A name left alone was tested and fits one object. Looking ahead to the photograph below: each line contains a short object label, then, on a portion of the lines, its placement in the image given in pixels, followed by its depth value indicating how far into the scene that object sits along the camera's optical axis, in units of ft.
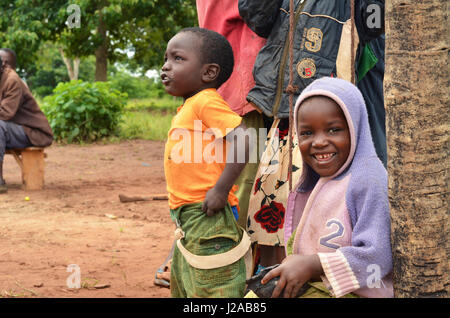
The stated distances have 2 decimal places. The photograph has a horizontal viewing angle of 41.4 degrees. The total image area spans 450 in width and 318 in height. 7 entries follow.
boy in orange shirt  7.90
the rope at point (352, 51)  7.99
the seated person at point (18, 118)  20.94
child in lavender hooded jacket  5.73
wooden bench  21.52
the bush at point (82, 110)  34.86
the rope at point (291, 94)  7.43
